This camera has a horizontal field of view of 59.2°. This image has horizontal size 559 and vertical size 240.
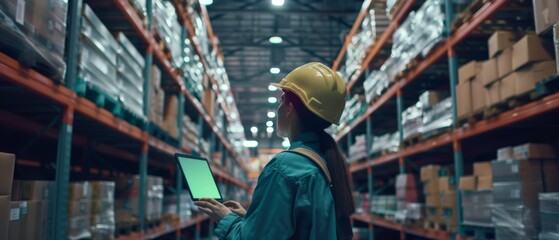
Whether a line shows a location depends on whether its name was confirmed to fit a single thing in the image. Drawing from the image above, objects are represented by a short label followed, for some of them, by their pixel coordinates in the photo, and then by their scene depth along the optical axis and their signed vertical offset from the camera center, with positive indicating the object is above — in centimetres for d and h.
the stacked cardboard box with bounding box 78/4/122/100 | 329 +92
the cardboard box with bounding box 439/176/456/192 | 511 +5
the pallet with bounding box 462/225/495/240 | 416 -38
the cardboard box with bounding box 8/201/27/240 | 251 -16
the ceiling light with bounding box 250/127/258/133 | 3158 +372
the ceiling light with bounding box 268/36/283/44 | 1494 +448
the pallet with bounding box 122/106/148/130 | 412 +60
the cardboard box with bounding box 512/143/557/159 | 347 +26
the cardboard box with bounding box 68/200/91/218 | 327 -14
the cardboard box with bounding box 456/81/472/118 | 435 +80
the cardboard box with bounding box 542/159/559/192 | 347 +10
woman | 179 +2
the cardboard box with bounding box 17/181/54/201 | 273 -2
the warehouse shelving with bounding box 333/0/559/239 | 363 +56
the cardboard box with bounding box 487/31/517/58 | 382 +114
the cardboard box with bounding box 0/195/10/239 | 223 -13
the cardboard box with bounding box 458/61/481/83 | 434 +104
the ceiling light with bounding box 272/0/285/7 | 1101 +414
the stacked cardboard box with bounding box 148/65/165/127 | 502 +92
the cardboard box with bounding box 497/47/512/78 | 371 +95
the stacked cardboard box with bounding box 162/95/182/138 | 601 +88
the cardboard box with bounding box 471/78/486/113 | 412 +78
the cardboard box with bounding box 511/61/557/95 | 338 +78
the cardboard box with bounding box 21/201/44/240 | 265 -19
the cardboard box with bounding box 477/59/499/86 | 392 +93
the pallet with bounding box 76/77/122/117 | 314 +63
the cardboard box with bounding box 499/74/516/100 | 360 +75
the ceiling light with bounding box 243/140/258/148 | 3438 +307
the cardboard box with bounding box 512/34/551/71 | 340 +95
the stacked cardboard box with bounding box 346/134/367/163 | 899 +72
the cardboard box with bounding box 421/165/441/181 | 552 +17
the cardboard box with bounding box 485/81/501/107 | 382 +75
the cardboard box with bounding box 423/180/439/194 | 545 +1
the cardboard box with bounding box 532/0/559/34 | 306 +111
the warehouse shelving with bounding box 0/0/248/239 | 259 +50
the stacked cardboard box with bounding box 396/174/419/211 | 643 -3
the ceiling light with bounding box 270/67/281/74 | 1814 +434
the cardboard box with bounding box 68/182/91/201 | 330 -3
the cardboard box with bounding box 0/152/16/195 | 224 +6
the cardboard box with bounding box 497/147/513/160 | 379 +27
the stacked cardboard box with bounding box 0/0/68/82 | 223 +75
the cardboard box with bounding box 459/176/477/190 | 436 +5
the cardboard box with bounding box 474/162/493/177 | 427 +17
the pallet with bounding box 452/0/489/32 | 416 +153
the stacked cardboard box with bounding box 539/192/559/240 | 302 -17
